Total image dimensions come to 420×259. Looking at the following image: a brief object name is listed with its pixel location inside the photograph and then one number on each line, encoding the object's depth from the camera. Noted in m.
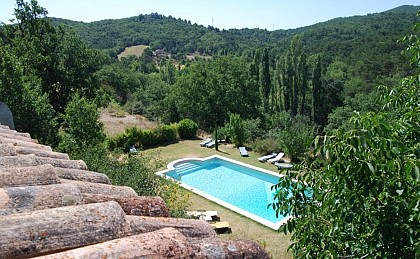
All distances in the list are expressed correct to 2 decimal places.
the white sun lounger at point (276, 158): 18.09
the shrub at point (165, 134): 22.11
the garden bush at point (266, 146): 19.69
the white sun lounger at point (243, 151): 19.41
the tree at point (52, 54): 16.83
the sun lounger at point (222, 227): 10.43
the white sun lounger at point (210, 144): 21.18
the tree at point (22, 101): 10.05
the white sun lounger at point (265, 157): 18.42
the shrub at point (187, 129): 23.61
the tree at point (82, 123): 11.77
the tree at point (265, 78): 48.06
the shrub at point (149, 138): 21.19
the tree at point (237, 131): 20.72
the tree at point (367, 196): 2.17
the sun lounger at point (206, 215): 10.95
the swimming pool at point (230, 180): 14.92
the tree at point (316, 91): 42.03
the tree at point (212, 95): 28.78
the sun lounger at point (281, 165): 17.05
